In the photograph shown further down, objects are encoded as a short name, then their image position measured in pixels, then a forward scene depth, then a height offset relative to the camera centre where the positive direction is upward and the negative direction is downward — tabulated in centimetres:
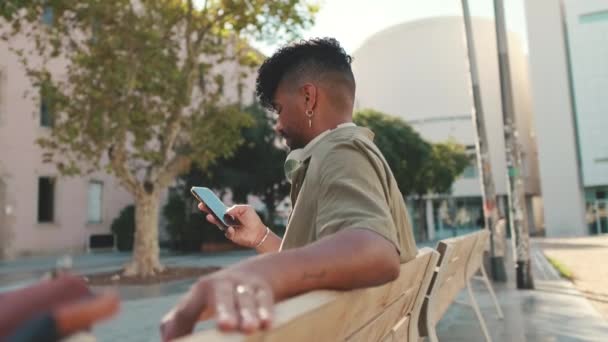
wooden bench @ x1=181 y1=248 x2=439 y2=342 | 74 -19
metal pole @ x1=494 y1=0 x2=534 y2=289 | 808 +71
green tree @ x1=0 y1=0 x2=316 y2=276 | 1110 +304
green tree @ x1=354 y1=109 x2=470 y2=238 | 2734 +308
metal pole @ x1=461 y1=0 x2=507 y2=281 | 963 +103
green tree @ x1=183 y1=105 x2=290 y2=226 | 2177 +228
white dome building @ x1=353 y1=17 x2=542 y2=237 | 4619 +1211
